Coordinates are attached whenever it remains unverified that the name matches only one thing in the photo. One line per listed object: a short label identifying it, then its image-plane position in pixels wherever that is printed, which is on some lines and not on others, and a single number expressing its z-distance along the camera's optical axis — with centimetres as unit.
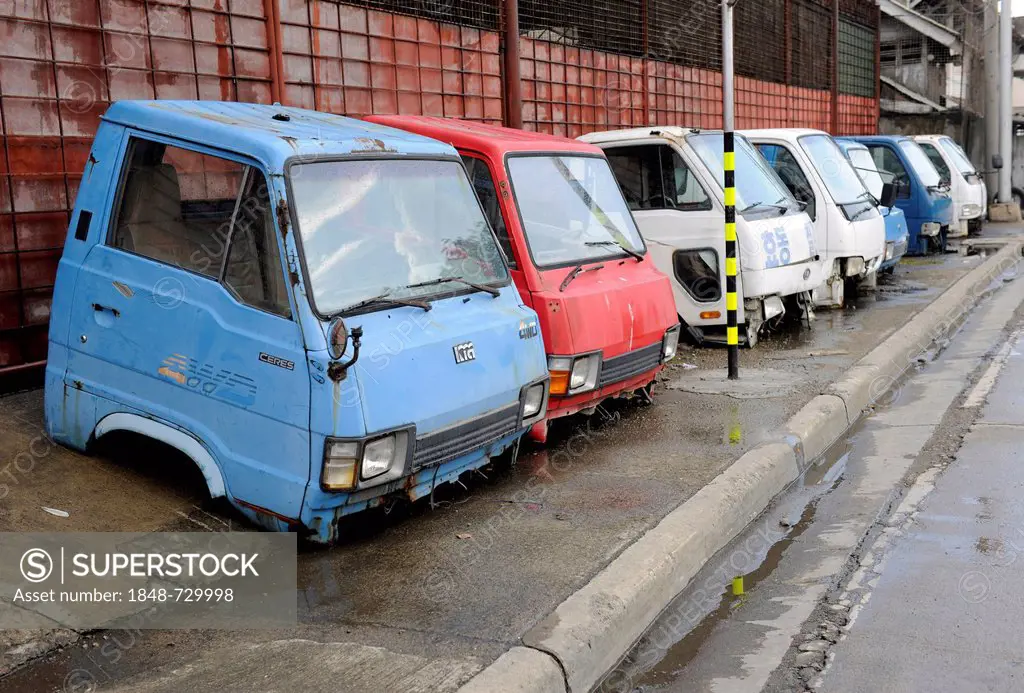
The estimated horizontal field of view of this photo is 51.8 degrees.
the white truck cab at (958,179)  1802
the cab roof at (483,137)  657
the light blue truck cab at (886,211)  1309
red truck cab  623
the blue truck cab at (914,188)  1630
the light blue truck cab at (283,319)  450
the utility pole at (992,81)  2398
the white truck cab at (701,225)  904
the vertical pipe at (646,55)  1395
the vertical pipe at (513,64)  1105
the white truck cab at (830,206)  1120
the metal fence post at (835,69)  2122
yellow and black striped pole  782
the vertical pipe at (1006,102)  2306
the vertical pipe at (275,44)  829
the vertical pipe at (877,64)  2431
